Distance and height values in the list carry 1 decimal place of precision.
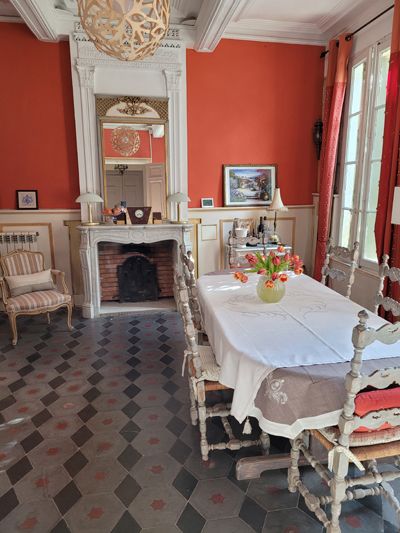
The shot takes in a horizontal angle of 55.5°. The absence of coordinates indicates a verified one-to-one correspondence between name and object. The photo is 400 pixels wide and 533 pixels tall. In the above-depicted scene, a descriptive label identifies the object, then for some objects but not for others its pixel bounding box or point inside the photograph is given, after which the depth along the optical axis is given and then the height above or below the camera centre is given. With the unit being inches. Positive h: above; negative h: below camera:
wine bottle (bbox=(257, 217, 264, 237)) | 190.5 -19.5
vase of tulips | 98.2 -22.0
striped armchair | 149.2 -40.5
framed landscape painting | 190.9 +2.7
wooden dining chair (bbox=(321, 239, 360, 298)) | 117.9 -22.1
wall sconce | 187.9 +28.0
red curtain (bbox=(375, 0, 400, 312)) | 129.5 +7.7
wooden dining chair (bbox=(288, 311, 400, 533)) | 57.1 -39.8
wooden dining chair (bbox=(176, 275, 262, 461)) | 80.0 -41.3
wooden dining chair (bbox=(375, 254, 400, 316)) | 94.2 -27.4
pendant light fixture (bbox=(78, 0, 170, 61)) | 72.3 +32.0
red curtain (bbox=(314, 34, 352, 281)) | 165.0 +27.2
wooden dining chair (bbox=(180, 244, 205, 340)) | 99.5 -26.2
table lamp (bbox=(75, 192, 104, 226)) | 165.3 -4.1
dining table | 64.7 -30.8
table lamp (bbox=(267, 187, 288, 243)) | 181.6 -6.3
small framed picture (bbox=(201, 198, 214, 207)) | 190.5 -6.1
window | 150.0 +17.2
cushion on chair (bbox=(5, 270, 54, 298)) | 156.9 -38.6
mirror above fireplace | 172.6 +18.0
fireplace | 174.1 -31.2
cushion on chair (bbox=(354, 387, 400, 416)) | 59.5 -32.4
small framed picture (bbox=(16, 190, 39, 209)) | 176.2 -4.4
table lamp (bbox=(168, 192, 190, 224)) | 175.5 -3.9
